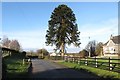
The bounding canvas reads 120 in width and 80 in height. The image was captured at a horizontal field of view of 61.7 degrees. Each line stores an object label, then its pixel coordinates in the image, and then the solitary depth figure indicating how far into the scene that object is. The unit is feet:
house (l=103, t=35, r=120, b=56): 116.90
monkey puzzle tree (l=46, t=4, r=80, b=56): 87.79
